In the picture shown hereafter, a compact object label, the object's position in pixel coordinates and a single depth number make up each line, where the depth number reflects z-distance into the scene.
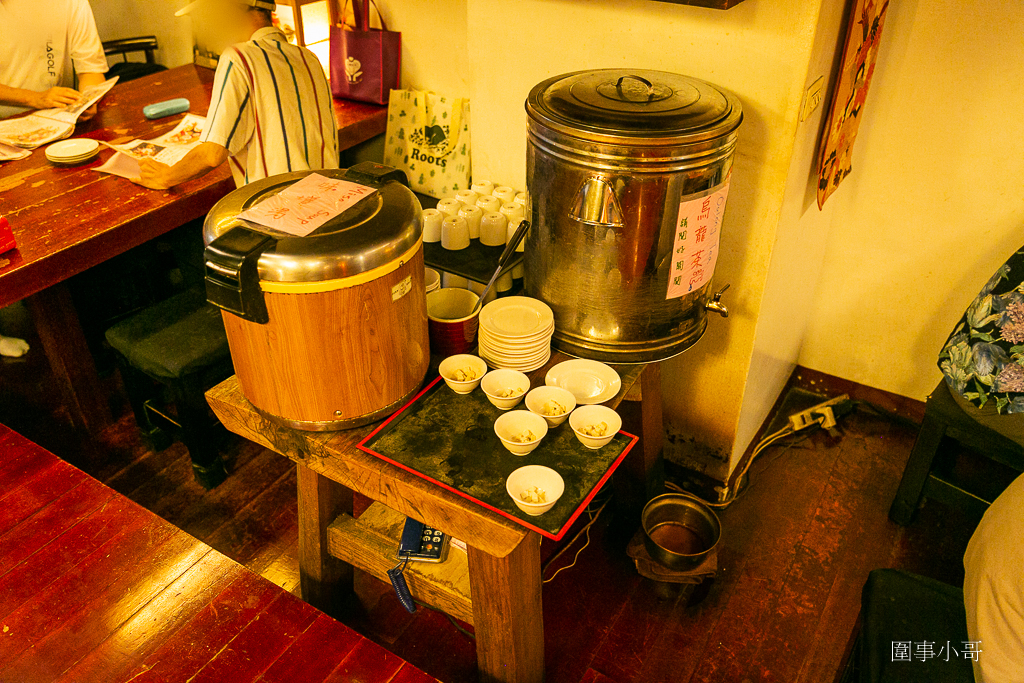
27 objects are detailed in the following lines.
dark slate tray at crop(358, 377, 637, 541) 1.59
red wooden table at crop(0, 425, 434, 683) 1.70
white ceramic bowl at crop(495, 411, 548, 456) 1.74
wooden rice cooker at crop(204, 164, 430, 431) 1.46
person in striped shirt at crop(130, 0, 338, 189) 2.59
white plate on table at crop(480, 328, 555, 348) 1.93
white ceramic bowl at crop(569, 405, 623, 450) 1.77
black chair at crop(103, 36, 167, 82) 5.21
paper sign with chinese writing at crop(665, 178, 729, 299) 1.88
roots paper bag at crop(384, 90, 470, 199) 3.36
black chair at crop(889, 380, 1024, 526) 2.50
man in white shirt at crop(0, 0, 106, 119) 3.68
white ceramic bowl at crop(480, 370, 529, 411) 1.83
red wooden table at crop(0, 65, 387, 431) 2.54
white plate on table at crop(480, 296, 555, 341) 1.98
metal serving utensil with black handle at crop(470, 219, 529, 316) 2.08
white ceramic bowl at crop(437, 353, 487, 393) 1.88
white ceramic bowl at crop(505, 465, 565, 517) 1.56
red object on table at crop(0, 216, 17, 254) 2.45
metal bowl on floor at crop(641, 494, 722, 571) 2.58
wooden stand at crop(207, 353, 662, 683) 1.64
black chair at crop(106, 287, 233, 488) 2.69
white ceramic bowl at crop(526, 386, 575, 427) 1.81
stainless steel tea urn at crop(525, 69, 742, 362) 1.76
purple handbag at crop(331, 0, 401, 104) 3.45
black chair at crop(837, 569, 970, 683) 1.78
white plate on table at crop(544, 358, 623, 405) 1.98
